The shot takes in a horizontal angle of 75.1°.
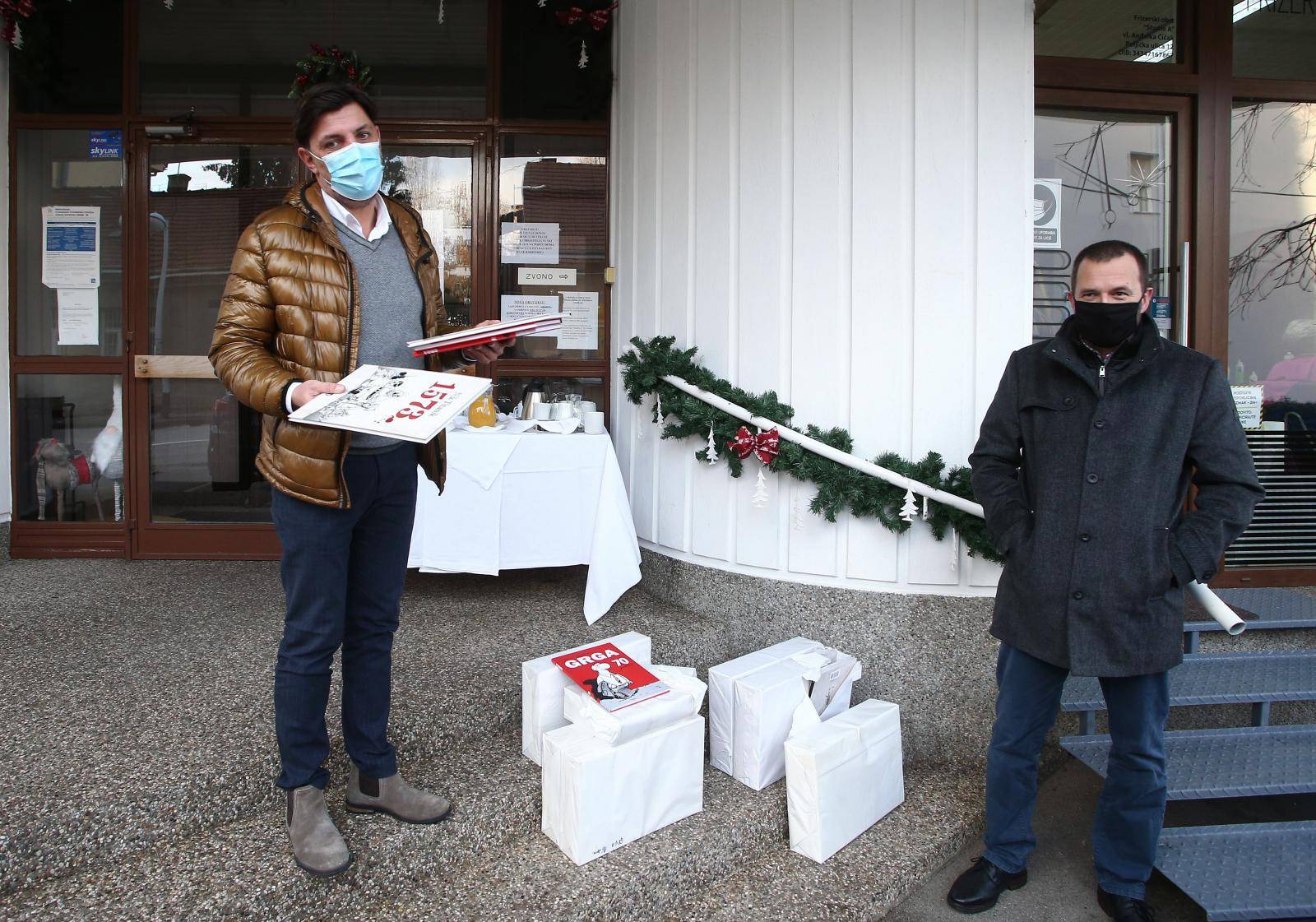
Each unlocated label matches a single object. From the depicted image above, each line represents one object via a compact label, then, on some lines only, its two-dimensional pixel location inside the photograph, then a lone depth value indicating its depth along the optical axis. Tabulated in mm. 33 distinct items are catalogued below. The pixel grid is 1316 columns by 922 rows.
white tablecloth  3633
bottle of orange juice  3842
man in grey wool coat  1988
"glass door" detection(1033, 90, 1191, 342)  3506
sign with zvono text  4570
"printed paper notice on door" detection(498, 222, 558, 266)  4562
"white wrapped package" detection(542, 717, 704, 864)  2105
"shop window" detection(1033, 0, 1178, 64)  3461
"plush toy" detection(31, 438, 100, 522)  4457
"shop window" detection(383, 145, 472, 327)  4566
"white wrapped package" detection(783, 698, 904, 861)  2322
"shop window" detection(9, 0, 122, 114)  4332
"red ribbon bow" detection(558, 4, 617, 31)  4227
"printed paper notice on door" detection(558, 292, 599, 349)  4582
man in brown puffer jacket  1846
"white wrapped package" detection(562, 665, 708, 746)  2215
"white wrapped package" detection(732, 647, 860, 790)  2510
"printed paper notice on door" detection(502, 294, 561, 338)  4570
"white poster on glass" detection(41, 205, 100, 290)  4434
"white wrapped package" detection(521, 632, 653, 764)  2451
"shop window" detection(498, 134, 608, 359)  4559
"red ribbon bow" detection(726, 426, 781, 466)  3197
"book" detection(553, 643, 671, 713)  2297
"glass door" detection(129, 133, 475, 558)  4469
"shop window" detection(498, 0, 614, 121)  4488
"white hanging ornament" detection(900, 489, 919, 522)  2998
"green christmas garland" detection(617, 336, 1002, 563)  3016
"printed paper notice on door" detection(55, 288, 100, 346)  4457
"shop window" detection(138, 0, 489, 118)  4445
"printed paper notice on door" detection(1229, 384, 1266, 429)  3756
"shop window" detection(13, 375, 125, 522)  4457
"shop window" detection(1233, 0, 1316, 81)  3658
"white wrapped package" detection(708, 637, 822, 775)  2584
